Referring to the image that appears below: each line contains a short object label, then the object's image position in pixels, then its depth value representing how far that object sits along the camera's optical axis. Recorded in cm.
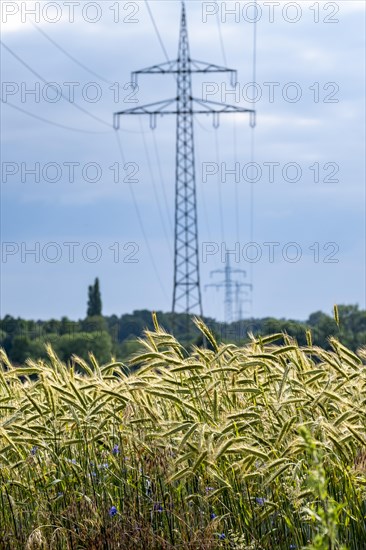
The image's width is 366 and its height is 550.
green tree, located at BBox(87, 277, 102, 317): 15887
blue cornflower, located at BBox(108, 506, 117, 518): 926
